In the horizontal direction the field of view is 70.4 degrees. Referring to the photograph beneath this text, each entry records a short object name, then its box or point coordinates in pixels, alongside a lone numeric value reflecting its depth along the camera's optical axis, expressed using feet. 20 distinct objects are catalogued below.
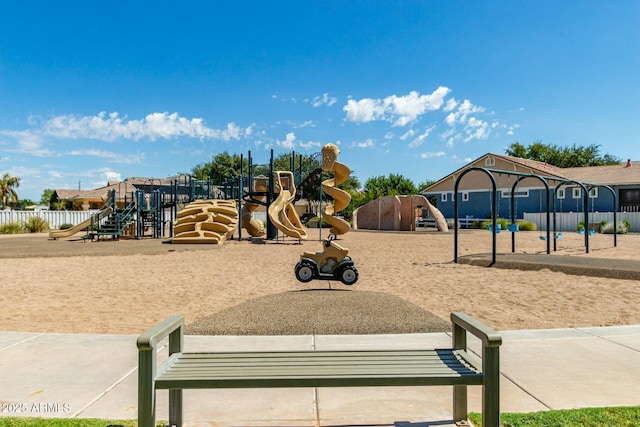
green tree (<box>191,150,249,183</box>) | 236.43
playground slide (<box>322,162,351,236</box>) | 39.17
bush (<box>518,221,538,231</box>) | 108.37
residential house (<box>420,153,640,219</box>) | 115.03
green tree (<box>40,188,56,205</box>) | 358.04
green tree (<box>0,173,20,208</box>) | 212.02
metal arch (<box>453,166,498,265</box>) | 43.80
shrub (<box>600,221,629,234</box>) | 95.16
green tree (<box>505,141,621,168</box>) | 206.39
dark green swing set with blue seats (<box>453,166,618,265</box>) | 44.09
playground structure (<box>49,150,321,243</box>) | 76.18
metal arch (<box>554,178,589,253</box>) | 56.89
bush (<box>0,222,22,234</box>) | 109.66
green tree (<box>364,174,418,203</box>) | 212.64
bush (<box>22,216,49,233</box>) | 114.62
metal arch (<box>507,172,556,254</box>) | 53.92
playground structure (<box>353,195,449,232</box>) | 110.11
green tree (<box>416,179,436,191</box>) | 217.36
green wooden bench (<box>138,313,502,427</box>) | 9.09
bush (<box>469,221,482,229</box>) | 121.34
